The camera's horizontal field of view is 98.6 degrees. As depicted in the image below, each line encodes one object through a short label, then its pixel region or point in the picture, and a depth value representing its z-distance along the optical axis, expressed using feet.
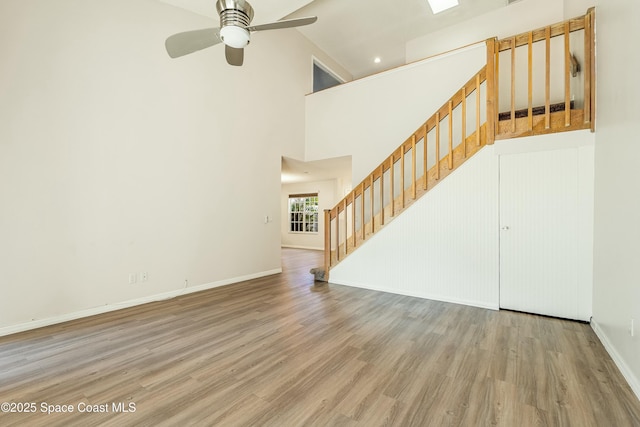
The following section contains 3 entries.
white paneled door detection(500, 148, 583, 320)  9.23
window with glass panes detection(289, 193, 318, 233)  29.91
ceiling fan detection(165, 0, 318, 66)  6.57
